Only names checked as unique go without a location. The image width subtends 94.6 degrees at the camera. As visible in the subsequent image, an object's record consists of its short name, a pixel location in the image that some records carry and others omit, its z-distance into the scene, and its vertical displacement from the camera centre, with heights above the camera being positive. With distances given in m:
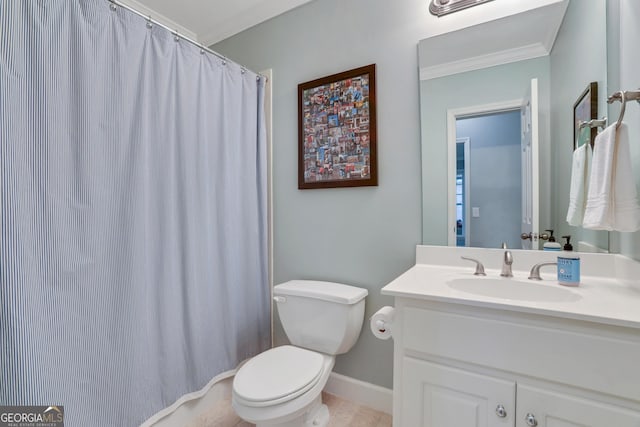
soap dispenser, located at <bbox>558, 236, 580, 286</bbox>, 1.09 -0.25
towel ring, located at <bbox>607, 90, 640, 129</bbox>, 0.91 +0.33
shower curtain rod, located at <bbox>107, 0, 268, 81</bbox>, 1.22 +0.87
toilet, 1.16 -0.71
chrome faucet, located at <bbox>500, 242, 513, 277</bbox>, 1.24 -0.25
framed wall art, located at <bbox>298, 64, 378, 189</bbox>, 1.63 +0.46
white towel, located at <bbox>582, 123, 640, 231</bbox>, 0.95 +0.06
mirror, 1.22 +0.47
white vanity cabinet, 0.78 -0.49
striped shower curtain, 0.99 +0.00
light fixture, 1.37 +0.95
